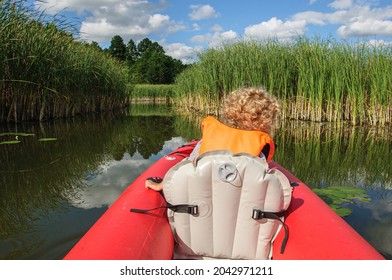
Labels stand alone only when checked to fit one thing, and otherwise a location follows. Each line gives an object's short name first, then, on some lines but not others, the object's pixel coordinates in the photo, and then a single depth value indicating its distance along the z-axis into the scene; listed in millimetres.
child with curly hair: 1820
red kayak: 1457
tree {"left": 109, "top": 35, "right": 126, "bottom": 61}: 63719
